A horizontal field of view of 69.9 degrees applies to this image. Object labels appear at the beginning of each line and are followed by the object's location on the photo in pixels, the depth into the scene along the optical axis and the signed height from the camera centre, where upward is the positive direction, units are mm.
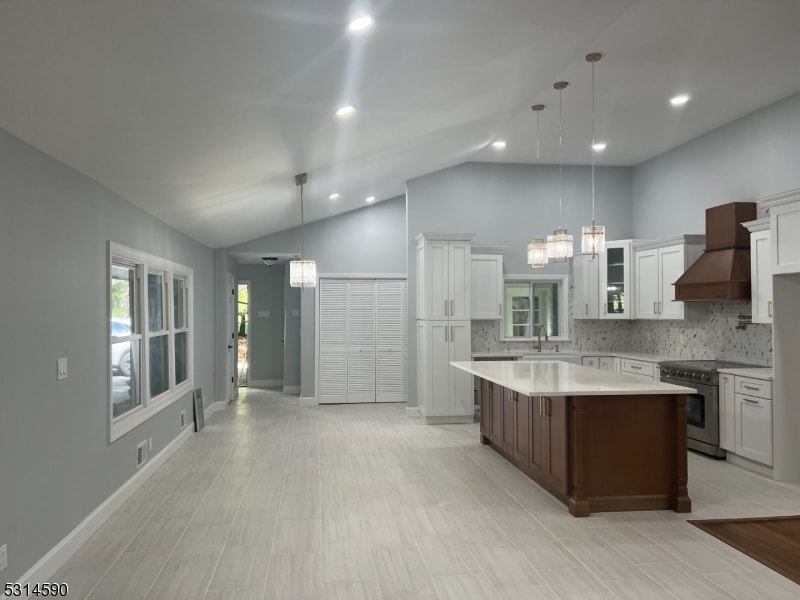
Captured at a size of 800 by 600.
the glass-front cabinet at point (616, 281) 7289 +363
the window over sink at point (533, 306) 8086 +53
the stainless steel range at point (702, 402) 5512 -923
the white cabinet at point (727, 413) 5320 -984
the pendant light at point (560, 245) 4387 +496
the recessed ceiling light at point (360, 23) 2778 +1422
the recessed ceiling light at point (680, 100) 5441 +2016
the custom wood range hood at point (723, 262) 5461 +472
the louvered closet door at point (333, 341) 8906 -471
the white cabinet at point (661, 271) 6418 +448
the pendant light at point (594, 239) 4188 +516
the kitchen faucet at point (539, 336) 7824 -367
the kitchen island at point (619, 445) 4047 -979
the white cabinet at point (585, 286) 7668 +313
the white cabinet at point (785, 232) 4555 +626
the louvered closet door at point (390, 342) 9000 -497
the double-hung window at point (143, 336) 4395 -221
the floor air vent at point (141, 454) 4758 -1200
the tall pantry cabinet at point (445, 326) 7395 -206
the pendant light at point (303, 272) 5445 +370
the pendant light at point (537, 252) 4680 +471
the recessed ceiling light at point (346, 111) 3998 +1419
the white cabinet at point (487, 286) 7711 +323
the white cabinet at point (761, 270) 5062 +350
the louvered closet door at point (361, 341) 8938 -475
